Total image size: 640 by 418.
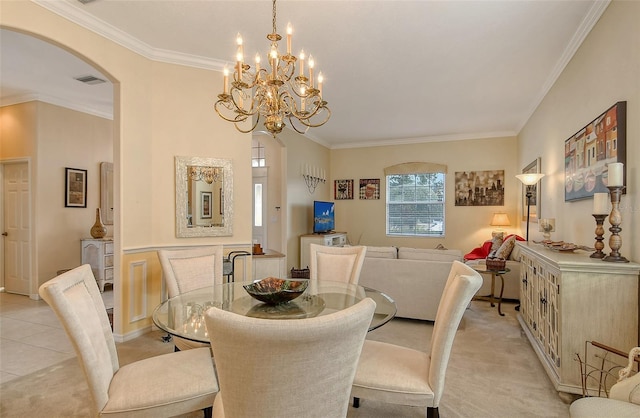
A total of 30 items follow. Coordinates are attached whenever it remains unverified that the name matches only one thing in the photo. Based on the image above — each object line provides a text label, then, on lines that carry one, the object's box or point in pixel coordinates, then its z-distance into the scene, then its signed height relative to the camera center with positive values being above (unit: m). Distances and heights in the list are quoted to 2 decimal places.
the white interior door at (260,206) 6.95 +0.03
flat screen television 6.90 -0.19
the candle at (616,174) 2.10 +0.21
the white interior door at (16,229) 4.99 -0.31
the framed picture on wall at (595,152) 2.31 +0.43
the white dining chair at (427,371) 1.61 -0.80
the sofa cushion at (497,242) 5.70 -0.56
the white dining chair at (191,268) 2.54 -0.47
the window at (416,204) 7.48 +0.08
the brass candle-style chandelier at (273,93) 2.12 +0.75
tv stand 6.59 -0.65
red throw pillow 6.08 -0.80
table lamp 6.55 -0.23
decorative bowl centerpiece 1.96 -0.48
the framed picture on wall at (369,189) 7.92 +0.42
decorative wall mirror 3.67 +0.11
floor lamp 4.19 +0.36
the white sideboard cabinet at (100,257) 5.13 -0.73
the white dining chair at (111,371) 1.37 -0.79
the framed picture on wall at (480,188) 6.96 +0.40
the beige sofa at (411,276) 3.75 -0.75
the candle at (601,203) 2.25 +0.03
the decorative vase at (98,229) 5.21 -0.32
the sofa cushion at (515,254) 4.89 -0.66
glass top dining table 1.77 -0.58
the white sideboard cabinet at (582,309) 2.06 -0.62
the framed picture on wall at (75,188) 5.20 +0.30
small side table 4.29 -0.92
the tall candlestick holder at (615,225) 2.13 -0.10
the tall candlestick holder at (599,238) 2.27 -0.20
